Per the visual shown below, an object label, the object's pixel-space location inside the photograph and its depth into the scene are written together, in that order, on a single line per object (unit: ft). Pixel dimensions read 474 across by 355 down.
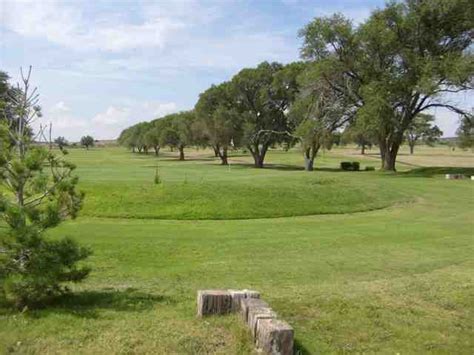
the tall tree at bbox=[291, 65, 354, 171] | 141.38
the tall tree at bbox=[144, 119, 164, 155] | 327.47
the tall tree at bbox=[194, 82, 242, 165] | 216.33
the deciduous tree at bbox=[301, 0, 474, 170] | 123.13
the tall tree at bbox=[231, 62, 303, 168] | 210.79
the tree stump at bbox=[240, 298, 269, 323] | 20.22
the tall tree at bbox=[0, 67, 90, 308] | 21.85
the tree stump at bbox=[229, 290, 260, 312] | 21.36
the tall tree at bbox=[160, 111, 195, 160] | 258.37
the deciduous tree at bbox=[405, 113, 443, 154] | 217.36
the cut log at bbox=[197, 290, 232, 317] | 21.22
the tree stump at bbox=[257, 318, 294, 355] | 17.28
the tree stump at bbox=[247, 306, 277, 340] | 18.79
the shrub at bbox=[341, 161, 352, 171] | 184.24
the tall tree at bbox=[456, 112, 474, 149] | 134.92
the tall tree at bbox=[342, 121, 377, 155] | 126.66
